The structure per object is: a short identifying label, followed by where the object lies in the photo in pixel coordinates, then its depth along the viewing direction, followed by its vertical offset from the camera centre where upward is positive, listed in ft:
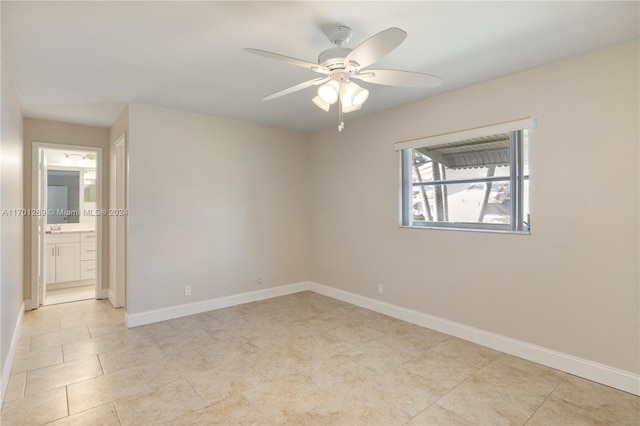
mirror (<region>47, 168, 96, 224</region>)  18.22 +0.89
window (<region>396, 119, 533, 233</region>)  9.62 +1.05
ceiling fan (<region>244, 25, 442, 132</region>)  6.07 +2.78
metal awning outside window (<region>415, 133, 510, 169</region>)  10.08 +1.98
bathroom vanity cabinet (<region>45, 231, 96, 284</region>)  16.78 -2.48
